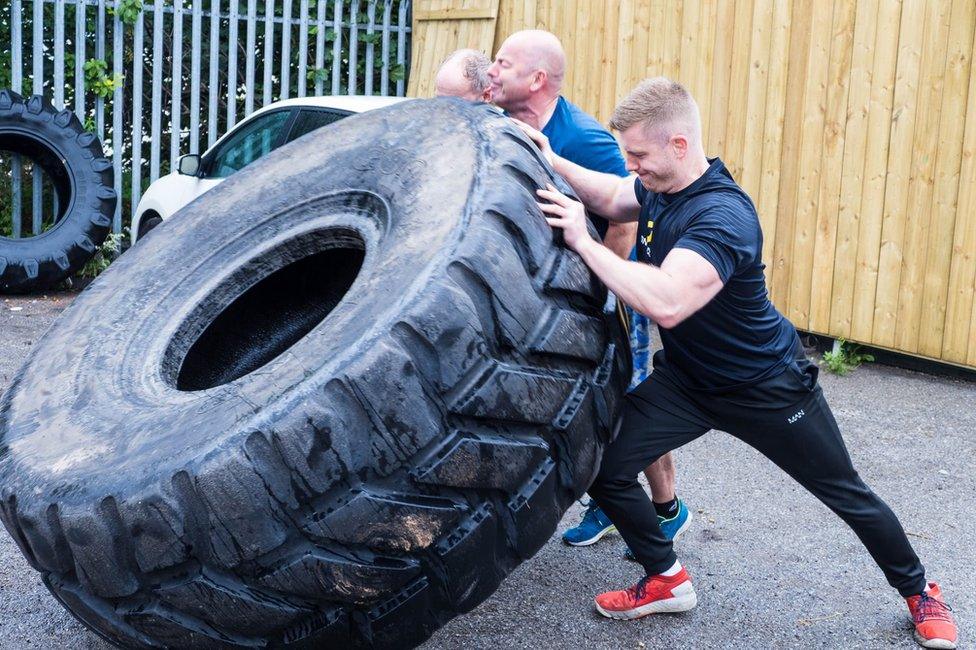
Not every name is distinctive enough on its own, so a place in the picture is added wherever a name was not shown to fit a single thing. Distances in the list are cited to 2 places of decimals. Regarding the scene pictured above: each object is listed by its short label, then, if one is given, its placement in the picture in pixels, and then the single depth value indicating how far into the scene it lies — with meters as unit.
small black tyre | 8.41
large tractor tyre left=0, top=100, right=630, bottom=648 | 2.27
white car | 6.95
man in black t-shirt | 2.73
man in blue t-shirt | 3.60
